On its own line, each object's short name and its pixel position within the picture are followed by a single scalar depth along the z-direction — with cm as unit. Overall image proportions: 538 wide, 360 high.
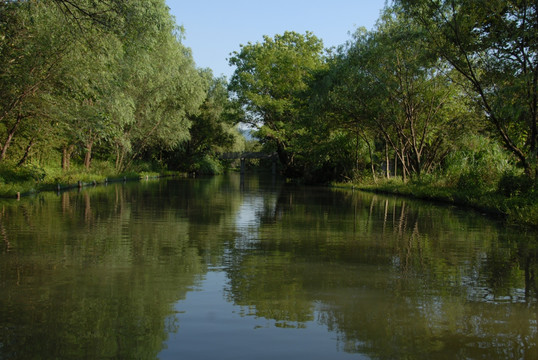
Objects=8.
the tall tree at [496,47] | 2062
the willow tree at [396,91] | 3481
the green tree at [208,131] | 8050
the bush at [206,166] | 8438
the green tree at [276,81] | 6444
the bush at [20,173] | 2878
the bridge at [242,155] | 9240
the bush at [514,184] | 2175
